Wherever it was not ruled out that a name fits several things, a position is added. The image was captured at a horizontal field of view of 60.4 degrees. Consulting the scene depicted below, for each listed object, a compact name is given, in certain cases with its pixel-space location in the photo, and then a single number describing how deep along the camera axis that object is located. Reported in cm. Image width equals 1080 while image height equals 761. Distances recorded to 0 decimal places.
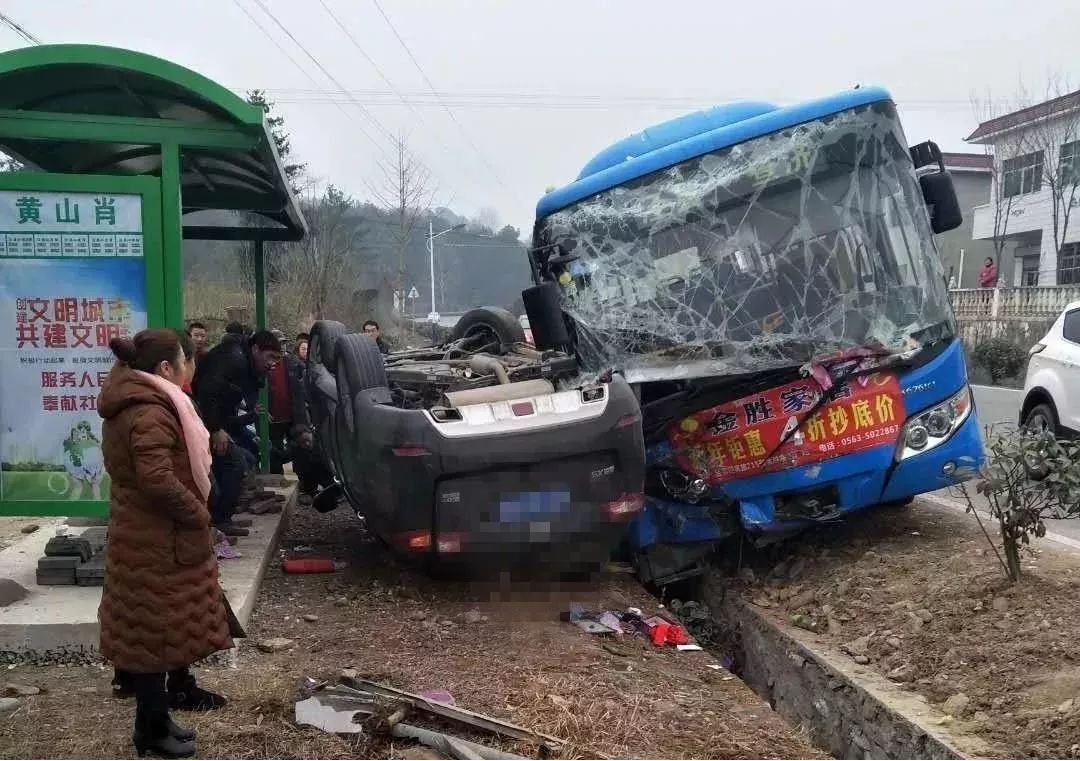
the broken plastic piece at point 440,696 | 410
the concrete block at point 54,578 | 511
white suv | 865
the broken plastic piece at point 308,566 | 639
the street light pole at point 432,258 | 2986
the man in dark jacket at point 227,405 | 651
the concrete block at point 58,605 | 450
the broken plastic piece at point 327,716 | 377
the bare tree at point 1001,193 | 2885
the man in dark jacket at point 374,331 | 1002
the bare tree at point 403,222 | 2478
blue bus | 574
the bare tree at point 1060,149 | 2623
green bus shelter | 502
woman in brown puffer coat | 348
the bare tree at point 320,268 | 2219
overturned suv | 507
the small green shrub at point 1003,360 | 2009
